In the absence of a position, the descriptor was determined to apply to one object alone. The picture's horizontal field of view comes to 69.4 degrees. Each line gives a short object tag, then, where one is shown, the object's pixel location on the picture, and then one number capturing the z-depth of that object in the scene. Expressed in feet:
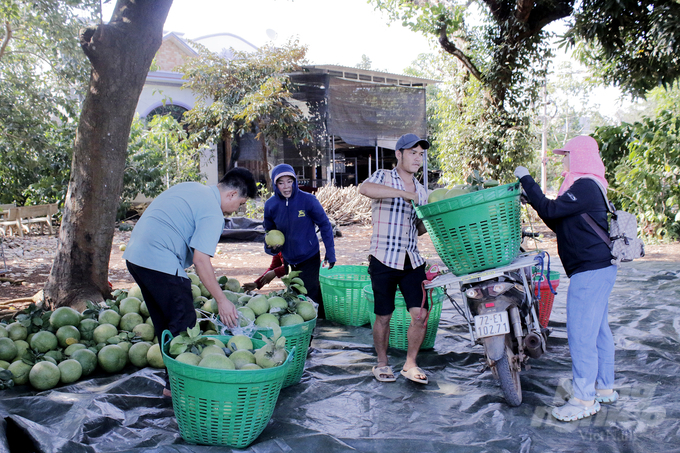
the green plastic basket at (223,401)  8.23
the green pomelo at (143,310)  13.88
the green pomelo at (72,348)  12.10
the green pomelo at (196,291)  13.89
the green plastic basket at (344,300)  16.51
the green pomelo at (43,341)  12.15
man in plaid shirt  11.82
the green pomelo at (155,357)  12.24
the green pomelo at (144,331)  13.09
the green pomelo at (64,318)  13.06
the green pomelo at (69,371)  11.37
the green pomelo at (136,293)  14.37
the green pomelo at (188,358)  8.53
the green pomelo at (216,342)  9.37
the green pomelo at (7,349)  11.52
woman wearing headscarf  9.80
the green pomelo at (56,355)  11.90
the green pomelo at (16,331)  12.34
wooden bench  41.39
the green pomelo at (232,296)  12.87
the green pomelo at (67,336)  12.55
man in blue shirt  9.76
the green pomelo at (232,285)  14.55
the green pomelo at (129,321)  13.42
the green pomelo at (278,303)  12.00
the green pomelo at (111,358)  12.07
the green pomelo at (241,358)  8.77
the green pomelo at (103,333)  12.88
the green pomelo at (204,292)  14.48
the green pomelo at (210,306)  12.51
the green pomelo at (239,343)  9.50
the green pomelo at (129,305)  13.78
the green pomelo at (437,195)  10.80
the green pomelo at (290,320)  11.47
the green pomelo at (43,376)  10.99
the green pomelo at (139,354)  12.38
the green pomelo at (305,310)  12.13
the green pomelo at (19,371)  11.07
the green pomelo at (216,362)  8.36
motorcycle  10.38
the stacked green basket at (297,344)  11.23
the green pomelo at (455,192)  10.36
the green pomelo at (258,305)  11.80
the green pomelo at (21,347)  11.85
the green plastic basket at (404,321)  14.10
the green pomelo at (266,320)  11.19
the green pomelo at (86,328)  13.08
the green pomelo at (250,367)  8.54
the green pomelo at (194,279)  14.69
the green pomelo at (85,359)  11.87
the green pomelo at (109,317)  13.39
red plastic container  14.69
